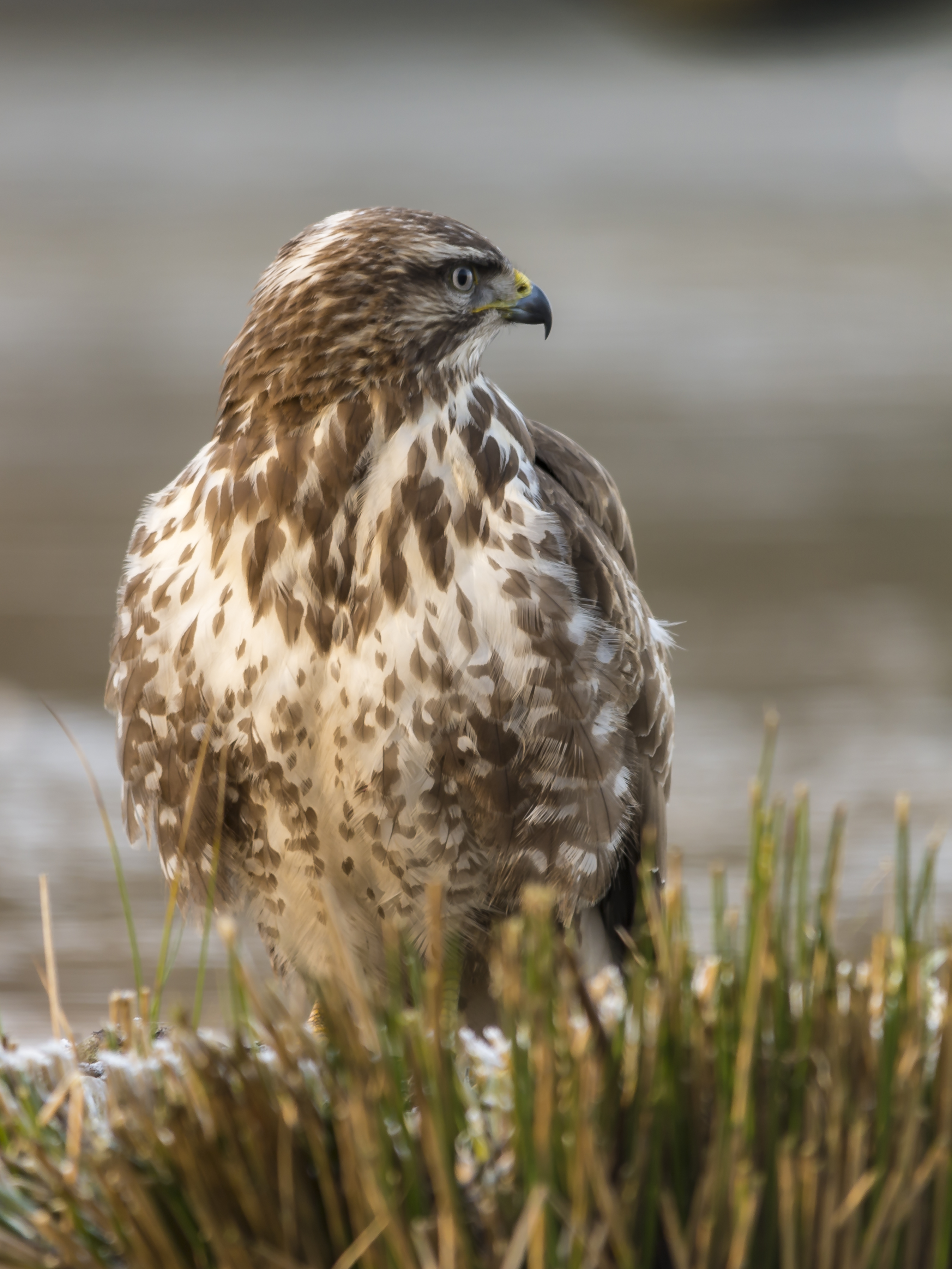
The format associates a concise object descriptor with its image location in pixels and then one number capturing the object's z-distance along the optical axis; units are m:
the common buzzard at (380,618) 9.52
